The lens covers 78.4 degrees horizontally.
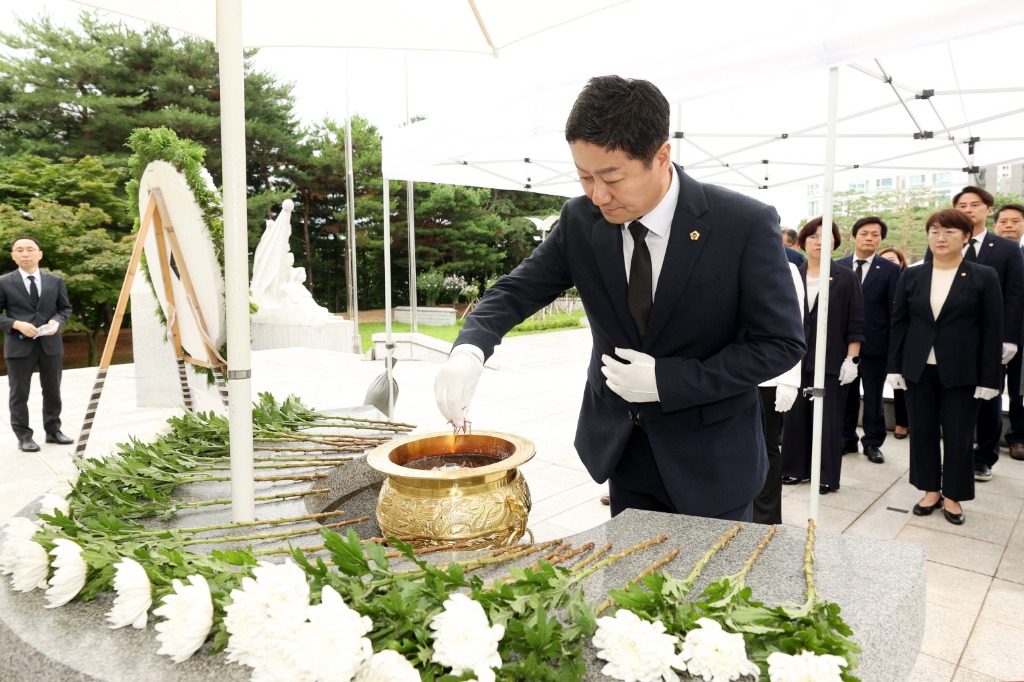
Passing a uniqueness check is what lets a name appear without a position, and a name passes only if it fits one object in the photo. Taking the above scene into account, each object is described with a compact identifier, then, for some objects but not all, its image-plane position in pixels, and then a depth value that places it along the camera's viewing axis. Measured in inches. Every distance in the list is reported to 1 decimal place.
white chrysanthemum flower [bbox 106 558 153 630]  41.3
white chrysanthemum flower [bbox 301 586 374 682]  32.5
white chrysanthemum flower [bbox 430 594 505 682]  33.2
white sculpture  557.0
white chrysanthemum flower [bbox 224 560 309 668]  36.7
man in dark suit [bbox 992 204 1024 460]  206.1
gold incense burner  51.5
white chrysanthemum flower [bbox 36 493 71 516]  59.7
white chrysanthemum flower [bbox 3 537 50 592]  47.0
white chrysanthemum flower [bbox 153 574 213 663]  37.9
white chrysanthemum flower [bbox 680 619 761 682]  34.3
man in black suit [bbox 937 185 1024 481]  184.9
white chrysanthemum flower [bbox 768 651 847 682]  31.7
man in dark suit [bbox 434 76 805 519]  53.1
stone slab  38.3
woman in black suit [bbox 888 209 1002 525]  153.9
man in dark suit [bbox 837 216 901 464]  216.5
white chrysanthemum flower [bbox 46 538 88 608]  44.3
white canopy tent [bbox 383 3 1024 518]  111.0
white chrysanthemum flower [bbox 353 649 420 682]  32.9
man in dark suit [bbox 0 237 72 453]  221.6
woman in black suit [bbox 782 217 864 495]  177.2
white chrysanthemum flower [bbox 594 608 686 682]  34.2
